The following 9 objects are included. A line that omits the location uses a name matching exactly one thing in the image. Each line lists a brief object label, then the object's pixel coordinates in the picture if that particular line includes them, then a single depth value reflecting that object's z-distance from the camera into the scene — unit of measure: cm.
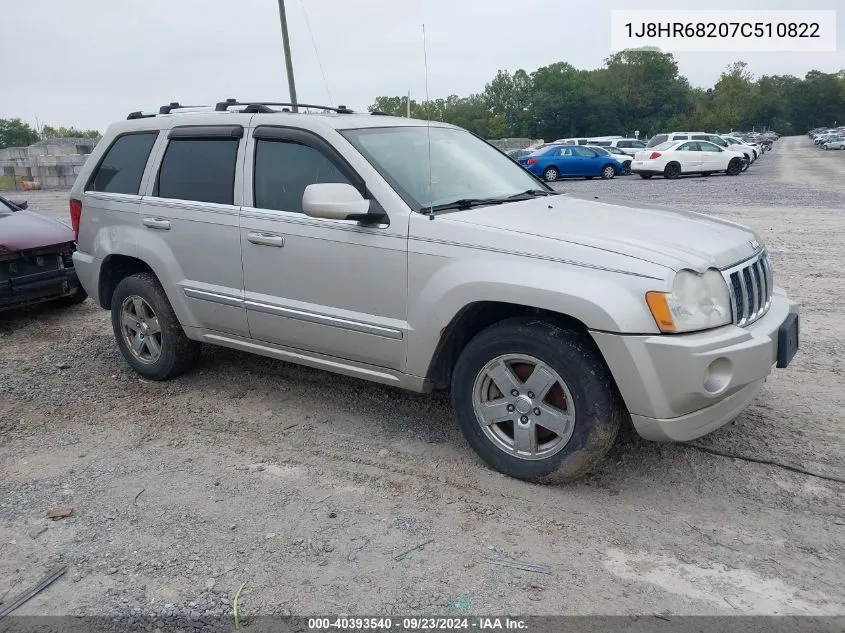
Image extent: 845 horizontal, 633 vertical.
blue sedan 2698
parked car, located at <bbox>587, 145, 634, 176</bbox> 2976
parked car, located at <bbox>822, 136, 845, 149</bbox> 6162
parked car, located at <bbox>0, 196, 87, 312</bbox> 673
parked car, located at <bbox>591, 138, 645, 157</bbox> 3581
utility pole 1460
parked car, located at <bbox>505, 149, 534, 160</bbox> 3008
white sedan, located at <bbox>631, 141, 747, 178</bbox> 2667
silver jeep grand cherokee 327
